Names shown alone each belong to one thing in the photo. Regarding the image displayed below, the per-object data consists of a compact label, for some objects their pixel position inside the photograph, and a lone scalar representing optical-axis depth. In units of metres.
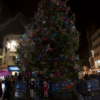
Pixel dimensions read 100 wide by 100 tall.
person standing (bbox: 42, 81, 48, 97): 10.10
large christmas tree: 11.87
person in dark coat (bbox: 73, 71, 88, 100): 4.41
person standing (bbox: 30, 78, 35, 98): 9.52
